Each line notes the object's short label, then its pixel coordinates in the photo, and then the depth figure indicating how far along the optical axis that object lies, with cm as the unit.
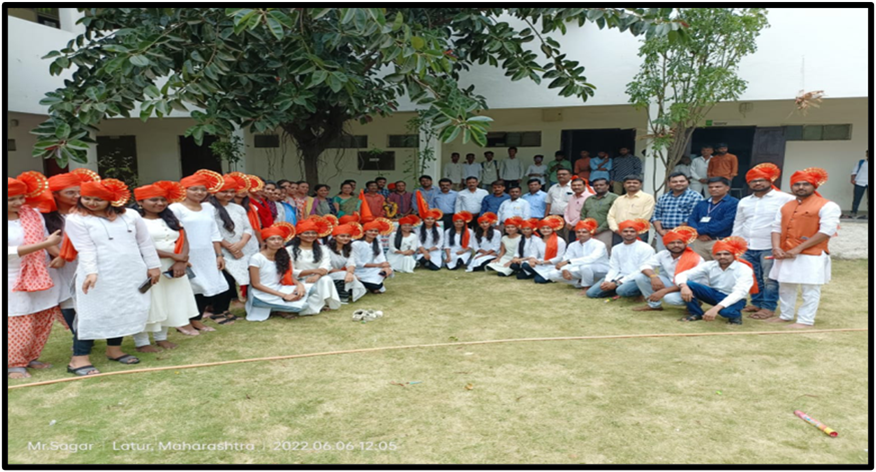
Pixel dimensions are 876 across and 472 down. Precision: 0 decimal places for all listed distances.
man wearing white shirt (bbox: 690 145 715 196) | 1001
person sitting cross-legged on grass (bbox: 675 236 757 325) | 493
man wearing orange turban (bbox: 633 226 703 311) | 539
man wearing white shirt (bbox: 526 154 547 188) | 1120
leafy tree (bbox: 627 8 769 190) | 802
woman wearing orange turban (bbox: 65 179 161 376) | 358
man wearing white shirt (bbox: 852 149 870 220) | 1001
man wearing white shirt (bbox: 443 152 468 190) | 1159
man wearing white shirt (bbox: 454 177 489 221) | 916
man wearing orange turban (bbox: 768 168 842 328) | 480
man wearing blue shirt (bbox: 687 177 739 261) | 580
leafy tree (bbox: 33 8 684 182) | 566
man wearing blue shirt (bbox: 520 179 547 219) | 871
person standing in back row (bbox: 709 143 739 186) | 974
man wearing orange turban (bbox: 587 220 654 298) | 598
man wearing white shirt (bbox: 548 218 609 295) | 657
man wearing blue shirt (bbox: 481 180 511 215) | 873
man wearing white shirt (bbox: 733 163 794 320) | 541
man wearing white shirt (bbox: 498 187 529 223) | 829
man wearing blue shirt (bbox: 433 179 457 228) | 933
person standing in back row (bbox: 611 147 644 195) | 1065
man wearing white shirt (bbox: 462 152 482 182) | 1168
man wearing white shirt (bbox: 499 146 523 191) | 1162
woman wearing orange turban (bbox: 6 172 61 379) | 352
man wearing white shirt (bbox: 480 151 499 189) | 1173
